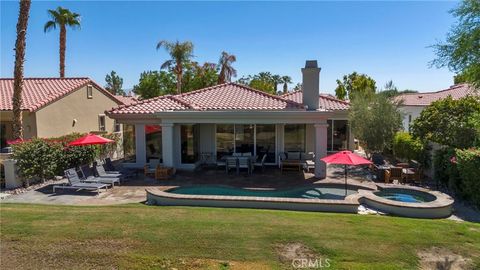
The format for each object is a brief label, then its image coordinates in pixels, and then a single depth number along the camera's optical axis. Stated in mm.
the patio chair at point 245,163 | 18812
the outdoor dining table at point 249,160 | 18875
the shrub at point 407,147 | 18969
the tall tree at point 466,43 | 14203
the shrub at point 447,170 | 14367
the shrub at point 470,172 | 12297
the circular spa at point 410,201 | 11617
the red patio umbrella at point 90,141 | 16750
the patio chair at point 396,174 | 16812
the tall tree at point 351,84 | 45281
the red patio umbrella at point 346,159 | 13188
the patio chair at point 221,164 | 20875
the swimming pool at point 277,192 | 14414
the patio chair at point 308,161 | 19328
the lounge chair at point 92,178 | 15991
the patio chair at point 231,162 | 18922
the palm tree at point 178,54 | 44312
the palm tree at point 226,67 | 51375
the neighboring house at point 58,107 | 23312
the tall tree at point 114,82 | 97225
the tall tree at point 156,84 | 48656
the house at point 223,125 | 18309
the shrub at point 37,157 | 15730
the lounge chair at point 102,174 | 16731
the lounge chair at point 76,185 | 14852
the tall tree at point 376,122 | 21266
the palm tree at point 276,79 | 87519
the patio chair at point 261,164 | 19612
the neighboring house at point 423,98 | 35000
